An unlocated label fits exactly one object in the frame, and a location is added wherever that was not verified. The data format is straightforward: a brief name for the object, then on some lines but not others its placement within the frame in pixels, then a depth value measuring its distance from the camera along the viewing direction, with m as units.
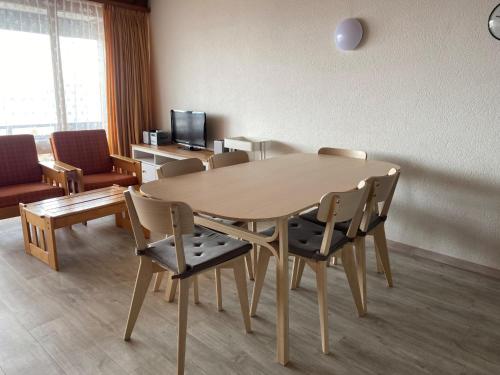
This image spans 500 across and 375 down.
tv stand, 4.51
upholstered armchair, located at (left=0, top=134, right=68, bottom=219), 3.40
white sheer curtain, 4.23
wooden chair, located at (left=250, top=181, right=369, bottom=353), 1.81
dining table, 1.78
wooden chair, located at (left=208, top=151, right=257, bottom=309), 2.75
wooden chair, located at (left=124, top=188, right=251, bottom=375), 1.64
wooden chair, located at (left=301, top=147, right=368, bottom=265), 3.01
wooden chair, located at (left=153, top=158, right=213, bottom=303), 2.39
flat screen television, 4.59
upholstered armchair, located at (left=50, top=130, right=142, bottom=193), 4.00
